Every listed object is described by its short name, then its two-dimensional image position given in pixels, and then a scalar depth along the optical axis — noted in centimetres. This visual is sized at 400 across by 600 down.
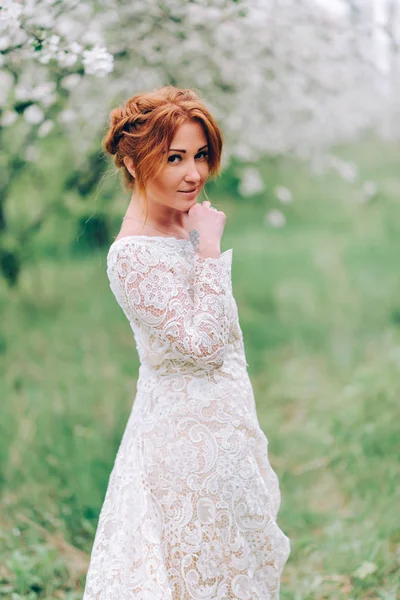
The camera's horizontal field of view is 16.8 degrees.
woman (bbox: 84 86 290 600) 261
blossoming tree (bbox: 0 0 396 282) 340
